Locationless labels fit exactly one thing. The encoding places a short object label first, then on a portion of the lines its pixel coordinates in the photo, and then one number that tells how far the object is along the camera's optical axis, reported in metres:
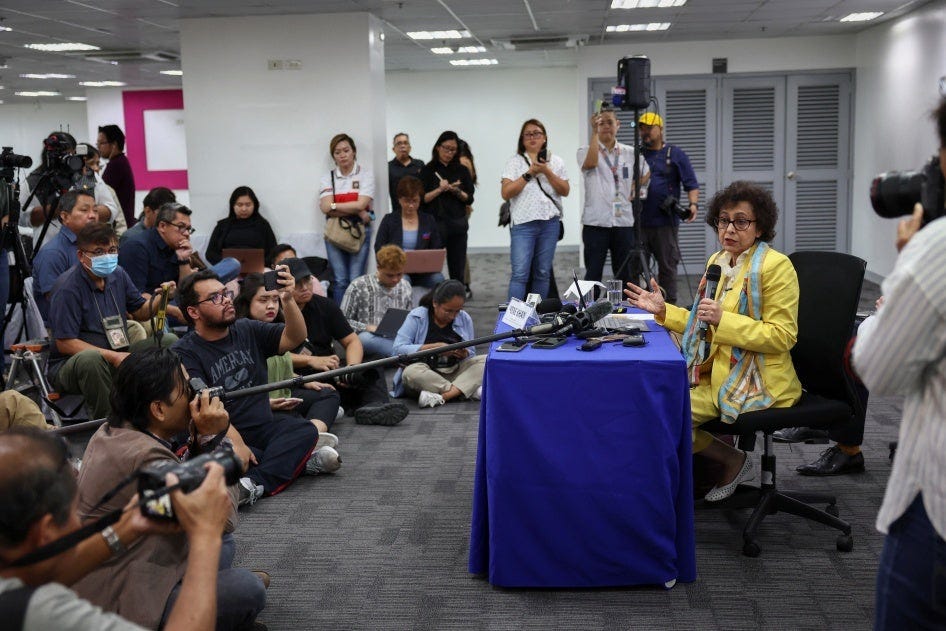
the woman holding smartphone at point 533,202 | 6.97
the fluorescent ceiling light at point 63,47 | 10.25
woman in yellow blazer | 3.16
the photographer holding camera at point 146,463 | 2.18
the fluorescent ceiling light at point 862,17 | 8.95
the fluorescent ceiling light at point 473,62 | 12.61
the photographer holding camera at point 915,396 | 1.47
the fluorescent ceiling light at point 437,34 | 9.74
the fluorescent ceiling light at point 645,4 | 8.01
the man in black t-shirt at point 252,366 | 3.78
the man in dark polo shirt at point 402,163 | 9.45
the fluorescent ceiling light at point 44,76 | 13.37
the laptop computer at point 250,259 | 6.97
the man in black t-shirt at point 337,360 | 5.19
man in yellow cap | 7.51
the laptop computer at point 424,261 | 6.99
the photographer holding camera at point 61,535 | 1.39
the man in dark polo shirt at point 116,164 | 8.99
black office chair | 3.21
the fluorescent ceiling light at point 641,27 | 9.37
